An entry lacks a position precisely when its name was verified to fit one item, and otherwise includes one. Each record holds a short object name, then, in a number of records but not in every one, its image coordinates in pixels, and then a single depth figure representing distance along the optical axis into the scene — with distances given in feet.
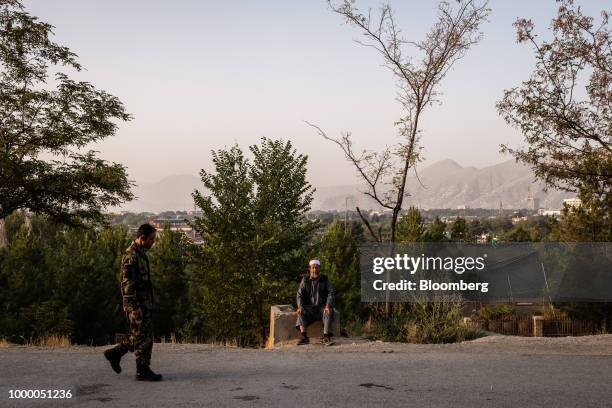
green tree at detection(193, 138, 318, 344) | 93.91
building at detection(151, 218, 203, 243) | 157.96
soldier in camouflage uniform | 24.39
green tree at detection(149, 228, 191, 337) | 153.58
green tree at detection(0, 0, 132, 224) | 65.31
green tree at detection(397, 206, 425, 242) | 163.02
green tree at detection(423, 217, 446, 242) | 190.09
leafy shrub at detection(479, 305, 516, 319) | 132.78
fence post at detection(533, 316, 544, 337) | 106.83
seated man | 35.09
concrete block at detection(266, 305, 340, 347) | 36.36
